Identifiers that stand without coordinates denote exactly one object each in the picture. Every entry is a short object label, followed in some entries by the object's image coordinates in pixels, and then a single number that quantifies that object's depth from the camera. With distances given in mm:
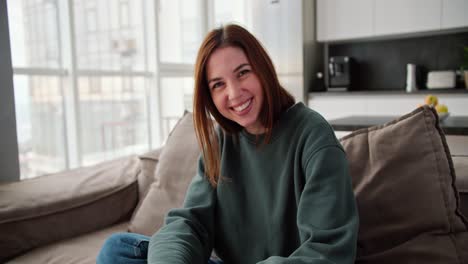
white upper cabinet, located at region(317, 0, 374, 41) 4152
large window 2510
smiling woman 907
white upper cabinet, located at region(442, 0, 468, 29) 3699
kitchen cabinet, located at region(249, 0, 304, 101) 4293
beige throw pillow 1577
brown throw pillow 983
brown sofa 995
